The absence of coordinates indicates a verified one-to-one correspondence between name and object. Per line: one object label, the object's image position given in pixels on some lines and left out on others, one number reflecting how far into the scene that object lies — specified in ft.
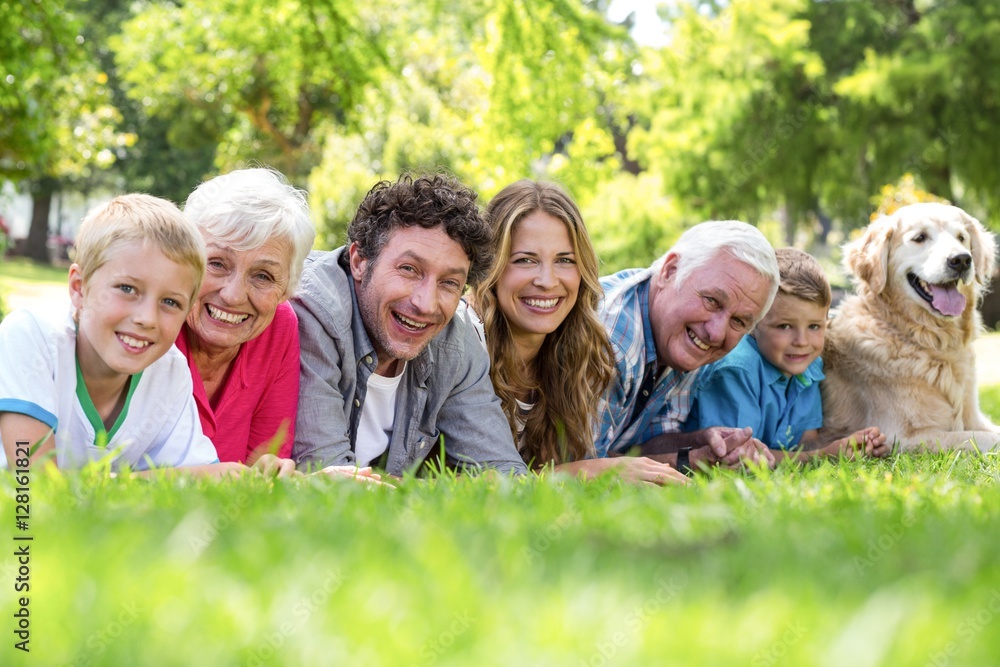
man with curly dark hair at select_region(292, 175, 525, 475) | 13.08
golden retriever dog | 18.67
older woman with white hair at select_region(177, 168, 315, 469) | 11.95
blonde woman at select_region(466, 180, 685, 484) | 14.98
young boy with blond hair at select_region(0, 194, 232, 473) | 9.95
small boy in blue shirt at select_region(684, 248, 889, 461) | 17.74
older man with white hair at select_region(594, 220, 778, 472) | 15.89
